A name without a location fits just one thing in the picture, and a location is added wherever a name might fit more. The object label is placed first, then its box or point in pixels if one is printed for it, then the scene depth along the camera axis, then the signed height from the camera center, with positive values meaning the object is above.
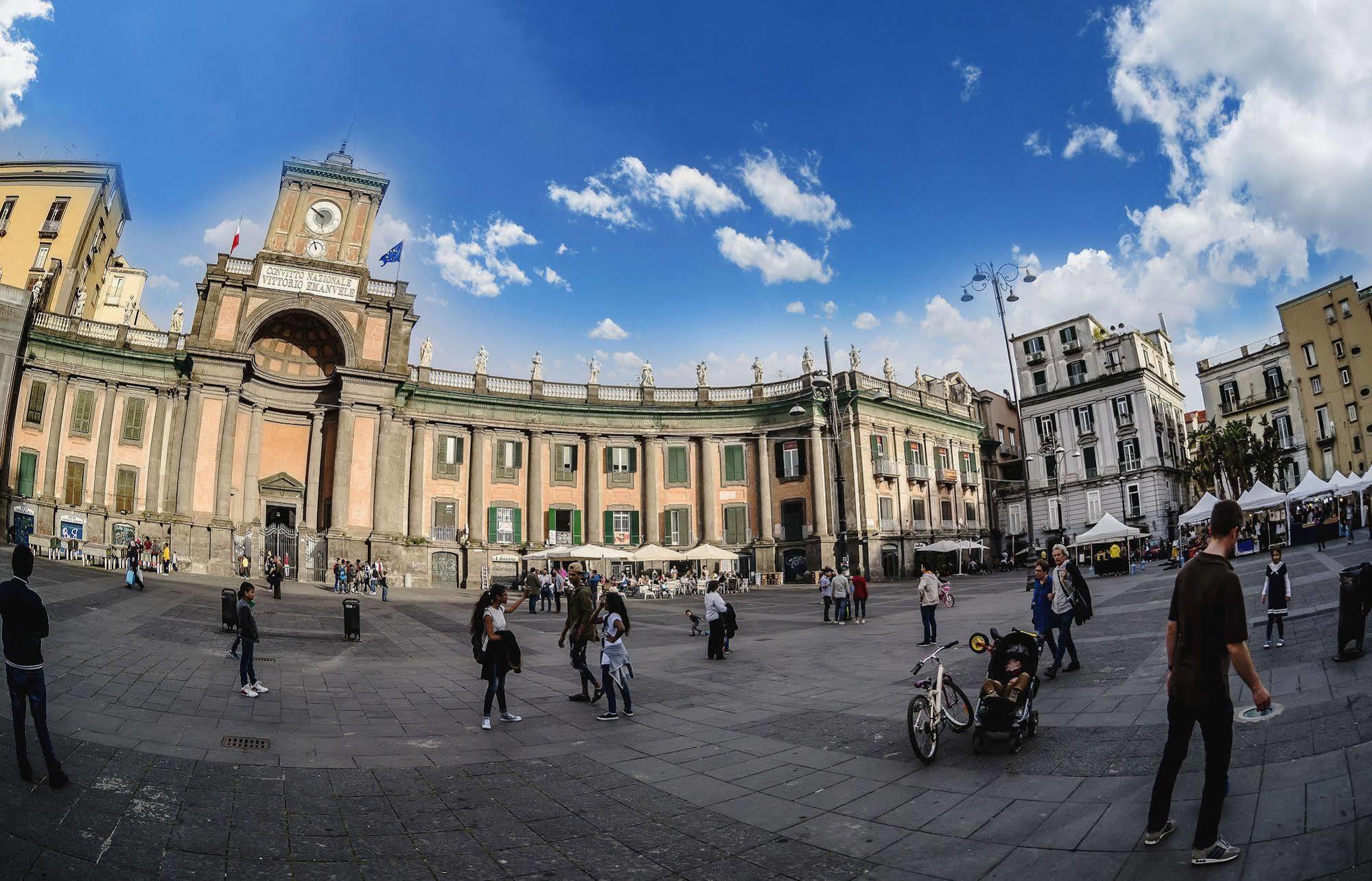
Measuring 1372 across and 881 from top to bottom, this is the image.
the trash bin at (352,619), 15.50 -1.04
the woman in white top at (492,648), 8.86 -1.00
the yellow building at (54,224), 42.84 +21.86
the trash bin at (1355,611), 7.88 -0.70
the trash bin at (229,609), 15.02 -0.74
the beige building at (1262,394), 50.28 +11.62
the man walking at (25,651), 5.37 -0.56
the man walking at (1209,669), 3.93 -0.68
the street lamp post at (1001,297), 22.34 +8.38
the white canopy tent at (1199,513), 29.50 +1.56
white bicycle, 6.54 -1.49
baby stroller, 6.60 -1.29
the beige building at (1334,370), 46.12 +11.72
